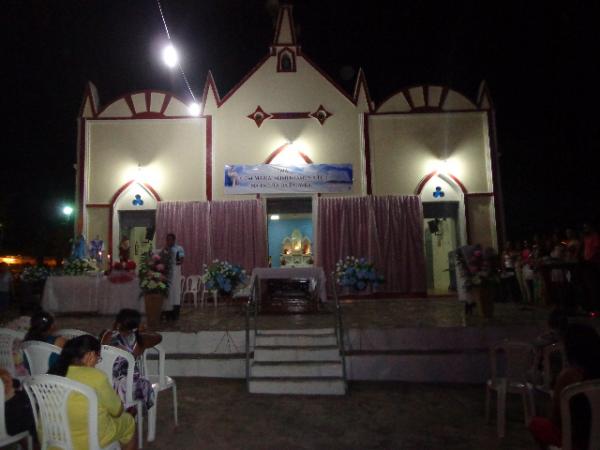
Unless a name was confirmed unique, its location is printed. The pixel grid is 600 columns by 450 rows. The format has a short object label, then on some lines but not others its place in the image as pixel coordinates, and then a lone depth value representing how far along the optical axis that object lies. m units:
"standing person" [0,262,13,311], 9.33
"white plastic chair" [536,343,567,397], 4.08
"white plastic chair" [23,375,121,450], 2.67
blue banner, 11.47
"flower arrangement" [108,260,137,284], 8.47
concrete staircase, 5.54
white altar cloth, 8.79
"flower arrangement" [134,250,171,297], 6.88
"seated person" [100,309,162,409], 3.61
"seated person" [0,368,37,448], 2.93
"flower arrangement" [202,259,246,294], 8.77
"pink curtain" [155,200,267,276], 11.27
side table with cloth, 8.49
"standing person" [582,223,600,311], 6.98
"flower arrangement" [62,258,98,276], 8.97
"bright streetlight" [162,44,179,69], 10.67
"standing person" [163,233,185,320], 7.41
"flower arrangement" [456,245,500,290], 6.95
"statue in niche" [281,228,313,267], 11.91
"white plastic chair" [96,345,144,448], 3.56
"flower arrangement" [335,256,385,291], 9.48
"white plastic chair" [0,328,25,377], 4.08
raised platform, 6.09
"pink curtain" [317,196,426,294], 11.09
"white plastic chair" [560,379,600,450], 2.58
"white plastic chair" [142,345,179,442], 4.07
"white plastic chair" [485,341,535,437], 4.12
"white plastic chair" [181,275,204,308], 10.17
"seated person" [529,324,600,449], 2.65
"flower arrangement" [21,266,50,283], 9.66
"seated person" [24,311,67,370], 4.13
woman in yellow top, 2.71
